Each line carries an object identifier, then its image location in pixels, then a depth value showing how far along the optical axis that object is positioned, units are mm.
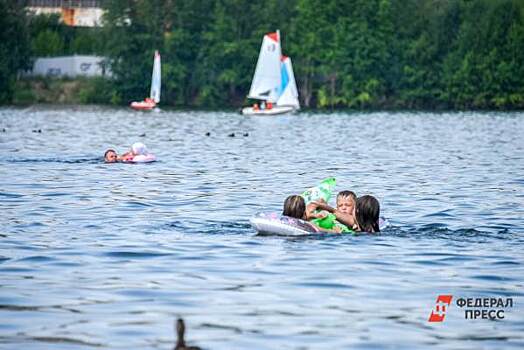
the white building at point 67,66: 142250
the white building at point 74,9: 166000
